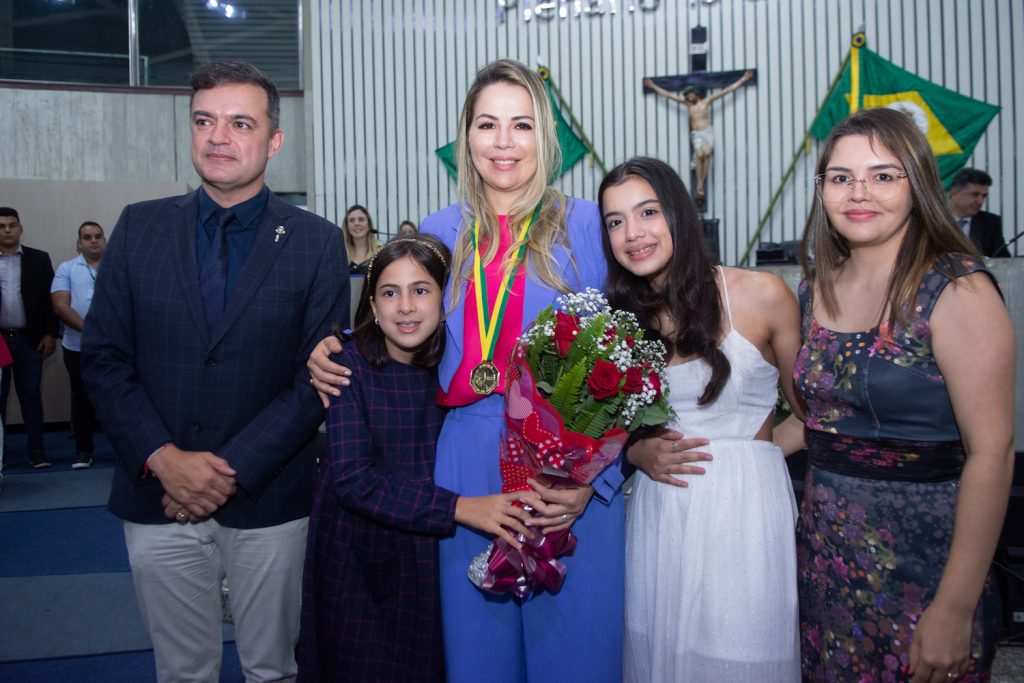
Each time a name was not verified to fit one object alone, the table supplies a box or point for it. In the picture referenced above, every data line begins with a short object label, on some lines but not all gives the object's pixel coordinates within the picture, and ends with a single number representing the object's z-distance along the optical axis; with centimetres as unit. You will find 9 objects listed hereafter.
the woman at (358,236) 727
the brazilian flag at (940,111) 849
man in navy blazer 192
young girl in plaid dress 180
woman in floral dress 150
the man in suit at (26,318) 623
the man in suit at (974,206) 621
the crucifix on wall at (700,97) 932
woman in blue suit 174
